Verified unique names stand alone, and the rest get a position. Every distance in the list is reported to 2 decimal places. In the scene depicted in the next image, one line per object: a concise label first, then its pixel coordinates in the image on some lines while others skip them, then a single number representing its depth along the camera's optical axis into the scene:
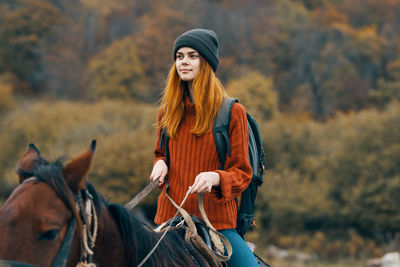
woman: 3.80
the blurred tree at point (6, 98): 43.25
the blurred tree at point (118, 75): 49.03
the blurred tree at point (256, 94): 38.69
